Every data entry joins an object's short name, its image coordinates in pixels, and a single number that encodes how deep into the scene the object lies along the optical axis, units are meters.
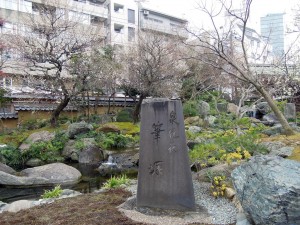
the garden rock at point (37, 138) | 14.47
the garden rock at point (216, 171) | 6.49
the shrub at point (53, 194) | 7.20
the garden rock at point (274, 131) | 11.45
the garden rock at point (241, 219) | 4.27
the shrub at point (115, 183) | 7.49
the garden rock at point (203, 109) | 19.61
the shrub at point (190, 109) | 20.30
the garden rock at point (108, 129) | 16.06
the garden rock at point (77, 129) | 15.45
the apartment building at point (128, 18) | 32.12
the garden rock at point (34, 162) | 13.08
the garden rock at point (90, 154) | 13.36
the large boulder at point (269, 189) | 3.69
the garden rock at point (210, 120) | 17.51
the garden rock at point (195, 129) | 14.88
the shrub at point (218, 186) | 5.63
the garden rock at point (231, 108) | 21.47
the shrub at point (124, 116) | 19.77
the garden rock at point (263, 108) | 23.37
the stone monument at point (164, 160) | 5.12
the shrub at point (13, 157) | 12.98
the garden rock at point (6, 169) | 10.80
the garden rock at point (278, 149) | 7.67
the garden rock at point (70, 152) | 13.74
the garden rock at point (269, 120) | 18.55
